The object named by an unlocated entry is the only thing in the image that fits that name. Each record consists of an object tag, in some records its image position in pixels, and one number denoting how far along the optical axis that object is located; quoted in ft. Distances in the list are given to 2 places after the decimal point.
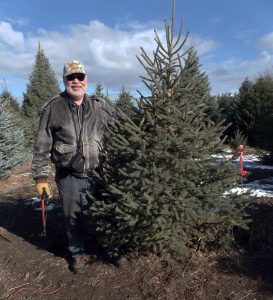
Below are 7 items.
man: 9.16
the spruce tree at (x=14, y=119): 24.24
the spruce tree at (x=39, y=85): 45.39
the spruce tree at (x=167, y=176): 7.79
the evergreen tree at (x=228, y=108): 37.20
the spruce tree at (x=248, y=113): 34.83
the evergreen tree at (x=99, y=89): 42.44
